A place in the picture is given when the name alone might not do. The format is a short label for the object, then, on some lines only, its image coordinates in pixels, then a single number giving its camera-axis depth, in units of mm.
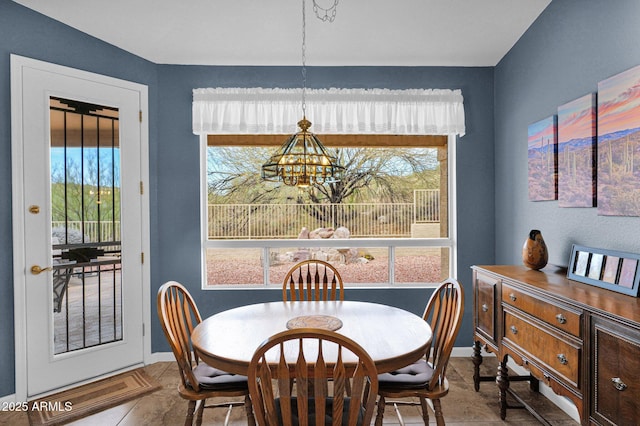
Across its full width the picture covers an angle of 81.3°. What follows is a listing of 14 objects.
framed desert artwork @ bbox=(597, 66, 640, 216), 1835
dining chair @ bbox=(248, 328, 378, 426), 1291
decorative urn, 2385
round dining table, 1589
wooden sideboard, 1410
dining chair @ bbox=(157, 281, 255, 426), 1812
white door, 2574
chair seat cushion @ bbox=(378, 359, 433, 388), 1869
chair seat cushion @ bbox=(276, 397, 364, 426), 1537
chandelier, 1744
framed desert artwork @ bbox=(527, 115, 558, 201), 2523
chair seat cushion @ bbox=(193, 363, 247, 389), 1861
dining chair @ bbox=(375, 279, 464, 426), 1827
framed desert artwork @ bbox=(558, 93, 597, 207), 2150
